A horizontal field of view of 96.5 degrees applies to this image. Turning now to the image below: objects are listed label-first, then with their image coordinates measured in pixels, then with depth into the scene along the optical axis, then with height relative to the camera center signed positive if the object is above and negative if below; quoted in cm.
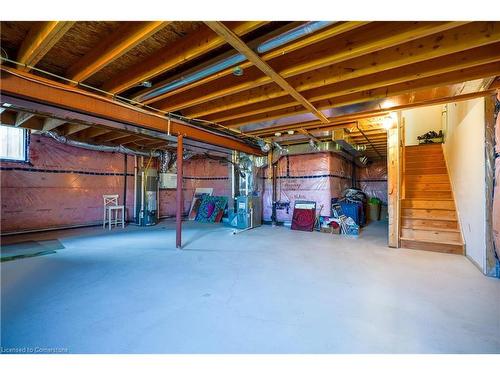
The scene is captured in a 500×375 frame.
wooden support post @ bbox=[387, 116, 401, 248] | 396 +12
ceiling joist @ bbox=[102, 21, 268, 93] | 176 +124
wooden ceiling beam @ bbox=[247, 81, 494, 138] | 279 +121
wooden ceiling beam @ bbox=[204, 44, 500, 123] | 212 +128
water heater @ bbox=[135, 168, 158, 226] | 613 -29
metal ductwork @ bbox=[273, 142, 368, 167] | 561 +101
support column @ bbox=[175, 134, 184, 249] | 384 +19
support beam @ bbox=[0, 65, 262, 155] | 232 +101
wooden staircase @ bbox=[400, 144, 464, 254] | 372 -35
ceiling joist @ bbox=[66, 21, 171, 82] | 173 +122
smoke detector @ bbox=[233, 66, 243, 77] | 227 +120
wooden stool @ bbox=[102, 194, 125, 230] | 590 -71
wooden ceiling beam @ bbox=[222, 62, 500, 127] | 242 +129
